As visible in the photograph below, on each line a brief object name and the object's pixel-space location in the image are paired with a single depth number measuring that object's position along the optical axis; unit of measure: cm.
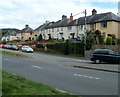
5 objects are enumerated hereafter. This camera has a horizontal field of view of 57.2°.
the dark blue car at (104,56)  1259
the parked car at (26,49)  2512
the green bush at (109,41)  1854
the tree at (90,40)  1906
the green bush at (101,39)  1959
